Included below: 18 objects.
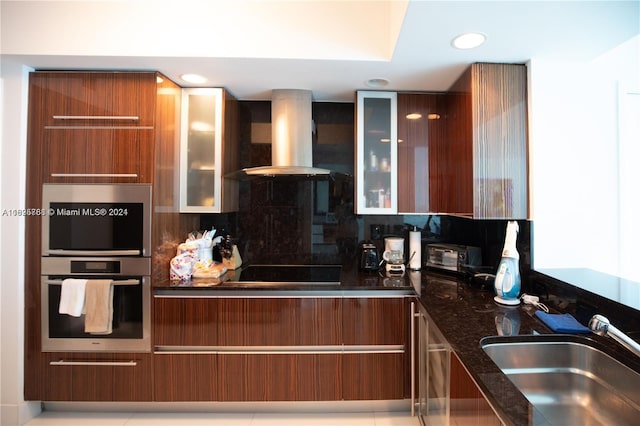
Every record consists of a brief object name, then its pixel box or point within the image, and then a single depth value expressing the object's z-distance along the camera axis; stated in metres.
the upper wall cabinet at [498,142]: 1.66
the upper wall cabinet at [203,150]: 2.06
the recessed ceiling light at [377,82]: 1.91
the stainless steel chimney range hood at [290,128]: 2.08
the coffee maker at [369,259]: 2.14
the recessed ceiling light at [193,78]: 1.87
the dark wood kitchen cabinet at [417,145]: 2.11
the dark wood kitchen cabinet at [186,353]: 1.77
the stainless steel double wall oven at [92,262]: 1.77
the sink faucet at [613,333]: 0.83
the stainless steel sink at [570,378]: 1.02
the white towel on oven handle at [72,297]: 1.73
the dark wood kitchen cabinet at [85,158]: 1.77
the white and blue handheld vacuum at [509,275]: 1.54
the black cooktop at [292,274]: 1.92
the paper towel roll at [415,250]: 2.18
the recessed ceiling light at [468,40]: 1.40
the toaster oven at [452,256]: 1.99
